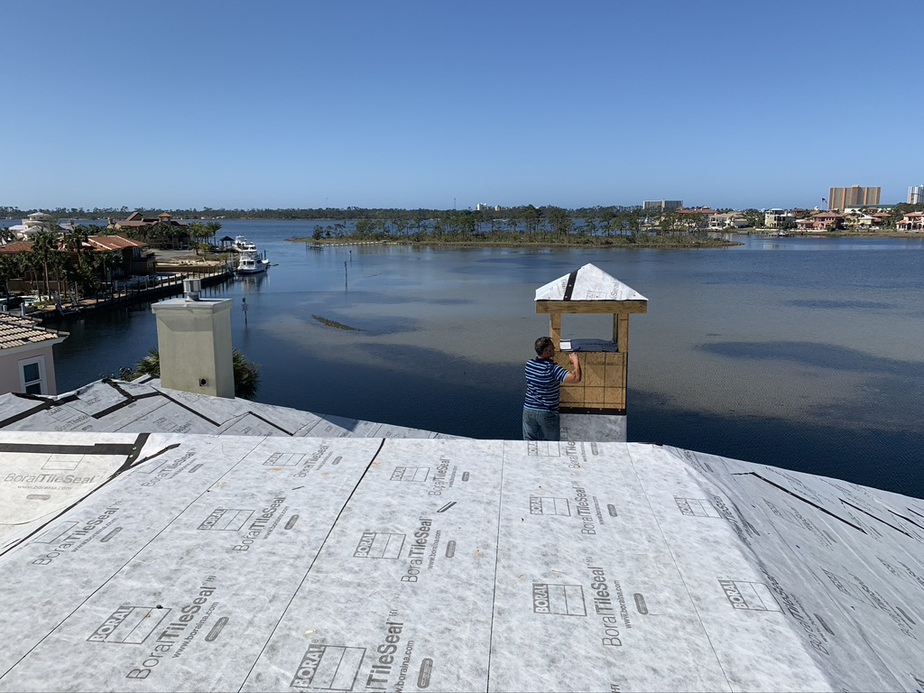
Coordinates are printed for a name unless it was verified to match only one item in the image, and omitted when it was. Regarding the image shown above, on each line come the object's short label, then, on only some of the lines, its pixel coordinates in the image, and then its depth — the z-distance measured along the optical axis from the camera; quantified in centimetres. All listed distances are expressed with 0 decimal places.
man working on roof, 667
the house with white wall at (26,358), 1222
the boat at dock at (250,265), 7069
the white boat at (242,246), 8271
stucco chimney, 890
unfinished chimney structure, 717
